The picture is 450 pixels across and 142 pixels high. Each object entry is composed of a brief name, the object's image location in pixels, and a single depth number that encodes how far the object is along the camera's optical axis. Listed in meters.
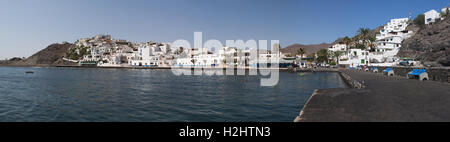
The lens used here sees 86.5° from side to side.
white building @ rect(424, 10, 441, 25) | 86.79
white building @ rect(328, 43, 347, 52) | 106.34
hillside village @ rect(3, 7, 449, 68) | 77.25
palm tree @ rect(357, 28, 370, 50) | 85.42
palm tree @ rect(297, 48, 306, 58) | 104.34
